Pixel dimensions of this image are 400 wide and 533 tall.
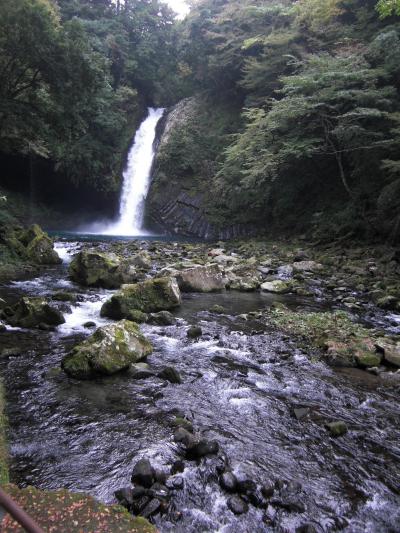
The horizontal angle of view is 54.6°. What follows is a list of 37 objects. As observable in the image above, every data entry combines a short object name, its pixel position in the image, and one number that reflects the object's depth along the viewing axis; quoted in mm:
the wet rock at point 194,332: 6262
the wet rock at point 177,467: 3016
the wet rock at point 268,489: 2876
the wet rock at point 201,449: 3215
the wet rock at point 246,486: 2887
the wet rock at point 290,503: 2770
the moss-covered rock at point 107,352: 4590
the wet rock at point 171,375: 4615
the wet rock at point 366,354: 5382
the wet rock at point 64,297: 7867
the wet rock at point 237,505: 2705
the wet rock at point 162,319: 6859
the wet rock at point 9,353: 4988
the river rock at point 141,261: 11797
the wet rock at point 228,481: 2898
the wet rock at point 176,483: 2857
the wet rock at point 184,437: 3331
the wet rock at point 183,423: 3625
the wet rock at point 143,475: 2848
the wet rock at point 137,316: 6866
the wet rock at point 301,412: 3995
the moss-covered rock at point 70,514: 2131
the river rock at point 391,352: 5434
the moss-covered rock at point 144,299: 7059
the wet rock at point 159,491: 2732
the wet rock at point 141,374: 4661
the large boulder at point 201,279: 9547
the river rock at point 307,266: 12043
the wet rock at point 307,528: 2572
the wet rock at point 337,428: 3695
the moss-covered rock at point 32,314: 6172
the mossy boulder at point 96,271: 9547
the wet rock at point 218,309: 7880
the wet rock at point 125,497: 2627
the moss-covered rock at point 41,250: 12054
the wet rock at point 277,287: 9859
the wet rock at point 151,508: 2576
